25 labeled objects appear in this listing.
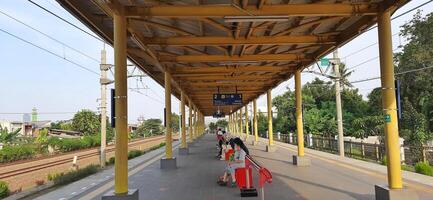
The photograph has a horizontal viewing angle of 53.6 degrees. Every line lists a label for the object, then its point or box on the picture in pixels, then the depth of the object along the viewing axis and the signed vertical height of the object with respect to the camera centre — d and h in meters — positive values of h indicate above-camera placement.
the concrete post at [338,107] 20.83 +0.82
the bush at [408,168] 14.45 -1.61
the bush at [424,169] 12.70 -1.44
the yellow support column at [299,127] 15.61 -0.11
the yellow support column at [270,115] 24.95 +0.60
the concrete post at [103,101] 21.48 +1.43
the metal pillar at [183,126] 23.55 +0.04
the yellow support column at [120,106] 8.14 +0.44
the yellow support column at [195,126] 44.27 +0.05
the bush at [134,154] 26.62 -1.63
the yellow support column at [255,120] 31.55 +0.39
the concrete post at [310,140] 29.44 -1.14
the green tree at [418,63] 31.86 +4.45
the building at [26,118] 101.11 +3.27
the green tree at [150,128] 102.83 +0.05
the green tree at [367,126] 28.78 -0.25
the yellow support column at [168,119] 15.87 +0.33
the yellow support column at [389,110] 7.86 +0.22
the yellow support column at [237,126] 53.59 -0.09
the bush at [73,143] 46.09 -1.48
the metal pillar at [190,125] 34.25 +0.13
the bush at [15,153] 34.90 -1.79
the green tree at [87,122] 72.88 +1.32
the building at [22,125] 77.97 +1.25
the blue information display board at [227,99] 25.41 +1.61
